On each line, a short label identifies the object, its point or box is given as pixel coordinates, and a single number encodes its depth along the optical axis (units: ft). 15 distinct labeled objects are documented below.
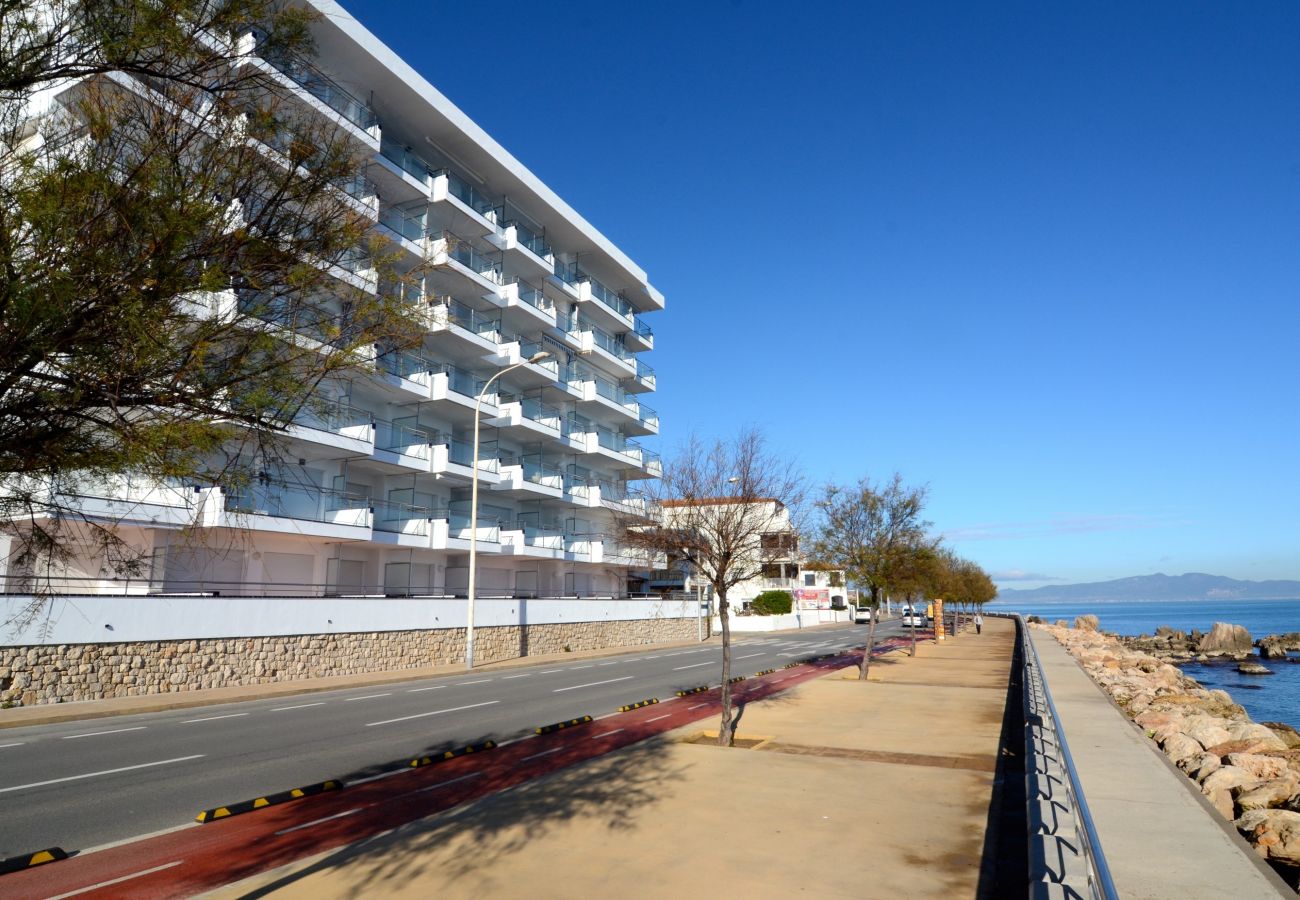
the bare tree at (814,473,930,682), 77.82
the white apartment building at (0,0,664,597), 91.97
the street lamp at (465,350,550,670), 89.45
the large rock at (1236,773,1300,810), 33.32
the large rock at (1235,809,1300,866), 28.30
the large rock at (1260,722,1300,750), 57.31
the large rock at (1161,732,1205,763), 44.39
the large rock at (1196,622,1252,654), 202.28
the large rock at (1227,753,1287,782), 39.68
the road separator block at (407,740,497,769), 36.96
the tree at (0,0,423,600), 12.43
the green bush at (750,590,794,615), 215.45
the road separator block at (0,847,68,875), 22.59
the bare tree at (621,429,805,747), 43.98
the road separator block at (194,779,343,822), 27.73
